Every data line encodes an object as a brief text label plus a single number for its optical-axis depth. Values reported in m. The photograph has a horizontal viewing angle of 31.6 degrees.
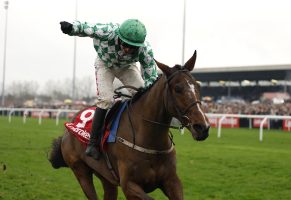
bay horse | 4.52
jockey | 5.18
